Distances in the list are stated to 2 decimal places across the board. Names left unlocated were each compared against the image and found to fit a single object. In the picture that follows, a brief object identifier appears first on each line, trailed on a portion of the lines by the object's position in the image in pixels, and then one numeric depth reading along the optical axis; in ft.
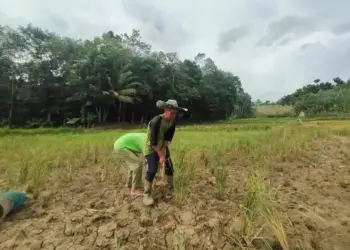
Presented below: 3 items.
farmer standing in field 12.44
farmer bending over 13.70
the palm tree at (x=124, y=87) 84.94
